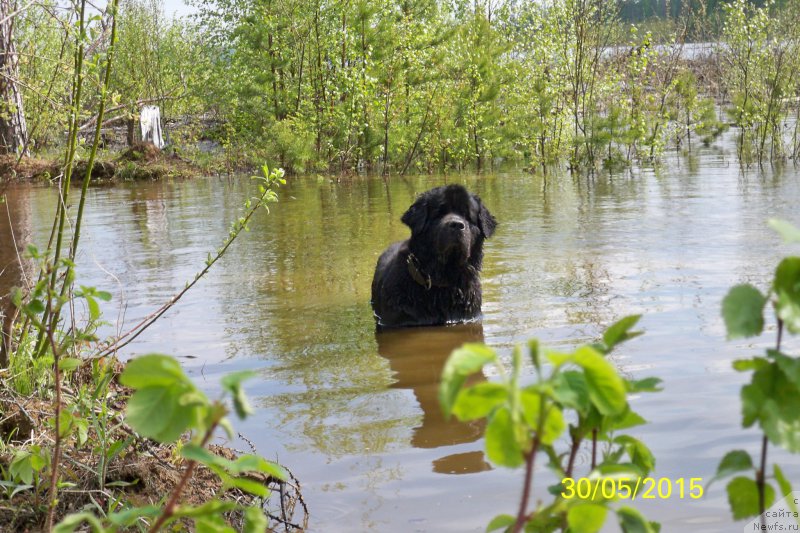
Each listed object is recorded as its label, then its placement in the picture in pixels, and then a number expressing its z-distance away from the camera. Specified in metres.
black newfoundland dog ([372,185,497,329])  8.00
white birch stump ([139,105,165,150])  29.27
